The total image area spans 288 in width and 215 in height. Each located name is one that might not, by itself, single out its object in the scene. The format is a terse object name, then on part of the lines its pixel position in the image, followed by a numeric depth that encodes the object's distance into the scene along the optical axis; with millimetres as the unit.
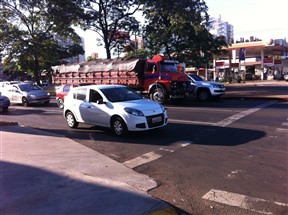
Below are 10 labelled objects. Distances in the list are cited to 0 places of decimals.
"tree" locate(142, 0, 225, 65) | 31531
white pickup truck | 20234
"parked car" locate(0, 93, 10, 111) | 19281
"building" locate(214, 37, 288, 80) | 61250
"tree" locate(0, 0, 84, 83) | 36156
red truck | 19014
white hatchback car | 9836
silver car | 21938
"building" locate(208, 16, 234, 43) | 143175
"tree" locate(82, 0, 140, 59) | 34125
